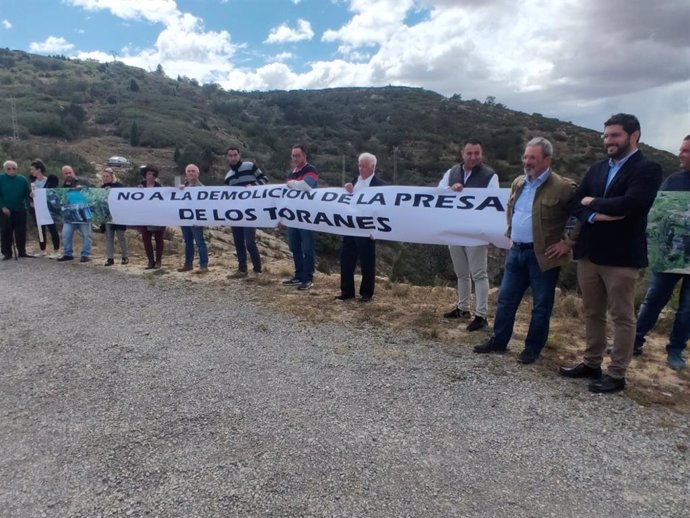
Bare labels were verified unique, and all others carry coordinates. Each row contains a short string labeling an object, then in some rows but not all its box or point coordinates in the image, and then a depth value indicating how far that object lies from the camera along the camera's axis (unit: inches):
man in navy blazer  151.4
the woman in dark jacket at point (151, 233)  372.1
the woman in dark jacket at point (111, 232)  386.0
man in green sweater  386.9
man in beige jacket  176.1
